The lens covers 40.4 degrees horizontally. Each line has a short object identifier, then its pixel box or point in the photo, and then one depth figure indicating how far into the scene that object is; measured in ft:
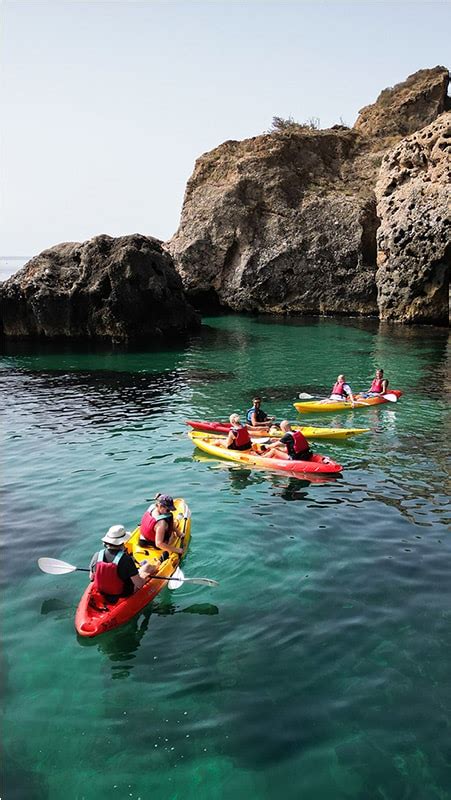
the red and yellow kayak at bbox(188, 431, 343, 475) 52.13
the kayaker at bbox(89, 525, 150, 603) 31.78
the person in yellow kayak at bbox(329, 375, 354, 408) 76.95
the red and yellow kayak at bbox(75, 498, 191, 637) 30.30
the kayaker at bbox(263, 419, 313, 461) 53.78
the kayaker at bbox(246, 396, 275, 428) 65.98
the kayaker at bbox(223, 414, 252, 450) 58.65
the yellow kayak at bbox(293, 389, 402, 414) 75.20
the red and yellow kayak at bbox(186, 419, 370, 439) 63.98
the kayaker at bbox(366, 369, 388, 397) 78.84
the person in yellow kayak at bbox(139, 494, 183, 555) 37.42
